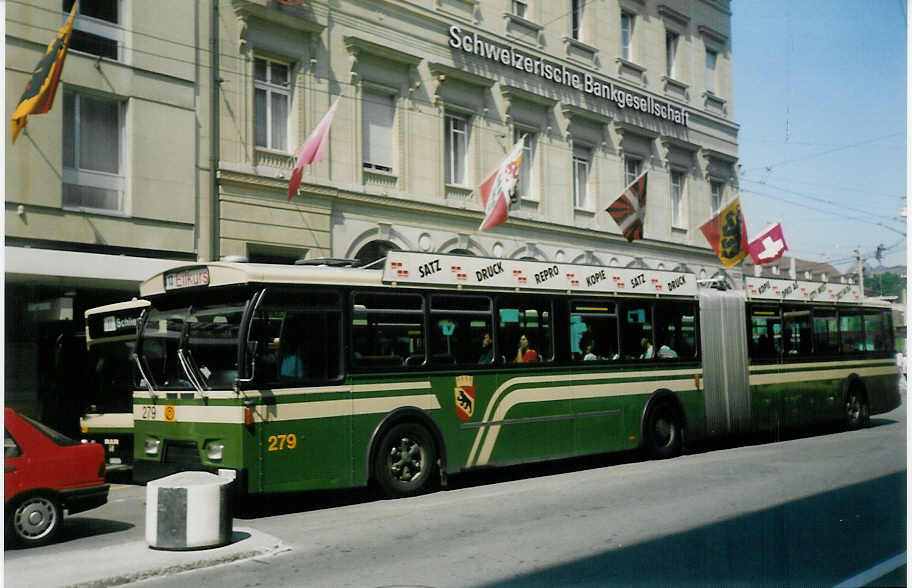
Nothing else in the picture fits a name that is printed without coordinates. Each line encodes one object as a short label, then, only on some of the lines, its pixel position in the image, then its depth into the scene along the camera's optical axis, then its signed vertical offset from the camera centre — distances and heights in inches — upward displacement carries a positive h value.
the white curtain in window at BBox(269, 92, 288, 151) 586.6 +163.9
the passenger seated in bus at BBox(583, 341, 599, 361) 533.0 +11.4
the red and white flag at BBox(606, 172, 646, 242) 729.6 +129.6
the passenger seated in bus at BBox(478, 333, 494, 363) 475.8 +12.7
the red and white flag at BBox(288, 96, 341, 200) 572.7 +143.1
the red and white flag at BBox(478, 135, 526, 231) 640.4 +127.9
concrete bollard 310.8 -45.3
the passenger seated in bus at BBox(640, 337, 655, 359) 569.0 +14.0
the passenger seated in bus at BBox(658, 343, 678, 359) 582.2 +12.2
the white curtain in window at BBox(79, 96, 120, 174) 507.5 +139.0
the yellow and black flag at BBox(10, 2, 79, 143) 453.6 +153.3
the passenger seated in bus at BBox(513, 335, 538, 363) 494.6 +11.7
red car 311.7 -33.6
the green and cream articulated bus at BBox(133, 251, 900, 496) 383.6 +4.5
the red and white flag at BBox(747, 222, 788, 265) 523.5 +72.8
